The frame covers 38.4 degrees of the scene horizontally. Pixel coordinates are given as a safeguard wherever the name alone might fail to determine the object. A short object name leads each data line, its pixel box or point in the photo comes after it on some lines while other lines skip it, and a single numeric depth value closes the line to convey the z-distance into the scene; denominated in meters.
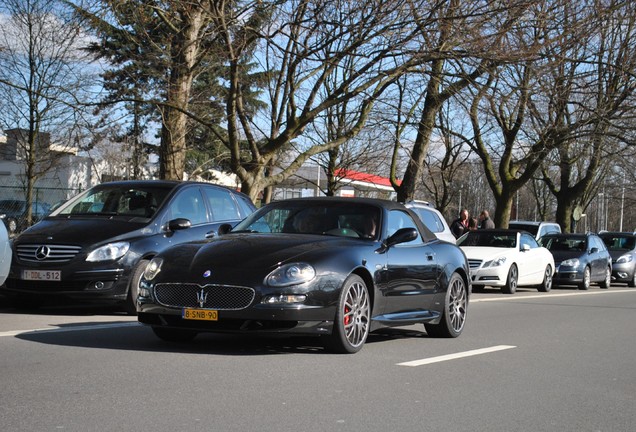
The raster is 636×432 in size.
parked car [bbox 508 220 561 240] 28.28
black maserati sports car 7.64
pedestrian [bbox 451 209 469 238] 25.11
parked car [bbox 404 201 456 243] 15.95
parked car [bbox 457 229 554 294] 20.47
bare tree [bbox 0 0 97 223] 26.34
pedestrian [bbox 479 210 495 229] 25.62
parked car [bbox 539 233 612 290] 24.73
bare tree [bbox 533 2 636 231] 21.80
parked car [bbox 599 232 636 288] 29.06
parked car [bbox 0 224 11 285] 8.68
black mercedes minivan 10.79
